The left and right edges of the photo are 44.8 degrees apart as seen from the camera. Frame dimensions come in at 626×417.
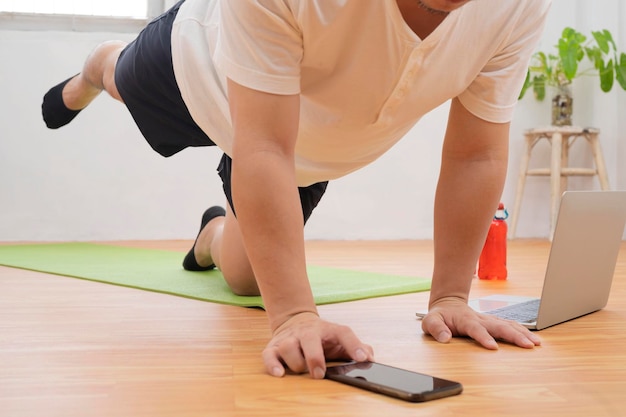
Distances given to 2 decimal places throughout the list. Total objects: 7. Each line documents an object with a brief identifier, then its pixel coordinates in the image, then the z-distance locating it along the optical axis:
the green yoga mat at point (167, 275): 1.61
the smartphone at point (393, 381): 0.75
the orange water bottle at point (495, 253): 1.97
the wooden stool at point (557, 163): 3.41
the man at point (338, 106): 0.91
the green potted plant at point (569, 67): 3.39
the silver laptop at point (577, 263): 1.15
